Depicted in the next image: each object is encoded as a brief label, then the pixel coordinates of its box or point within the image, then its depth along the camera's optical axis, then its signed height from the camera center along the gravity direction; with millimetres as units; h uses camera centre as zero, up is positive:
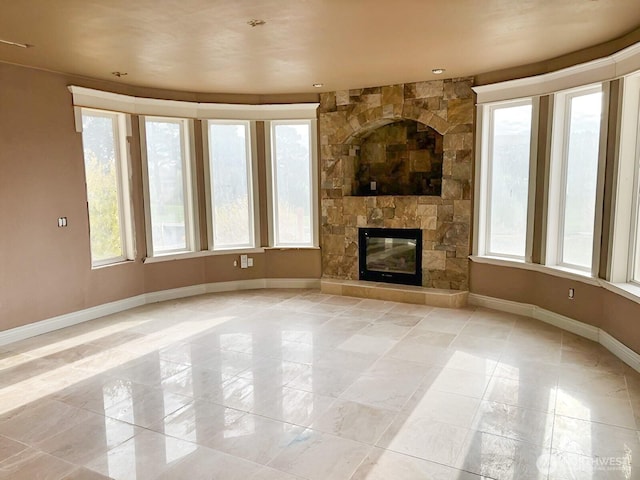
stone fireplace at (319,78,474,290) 5805 +283
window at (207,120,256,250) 6543 +148
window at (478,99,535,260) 5289 +124
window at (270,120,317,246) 6711 +148
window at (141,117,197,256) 6074 +111
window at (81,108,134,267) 5480 +111
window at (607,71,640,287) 4031 -42
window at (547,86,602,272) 4543 +103
